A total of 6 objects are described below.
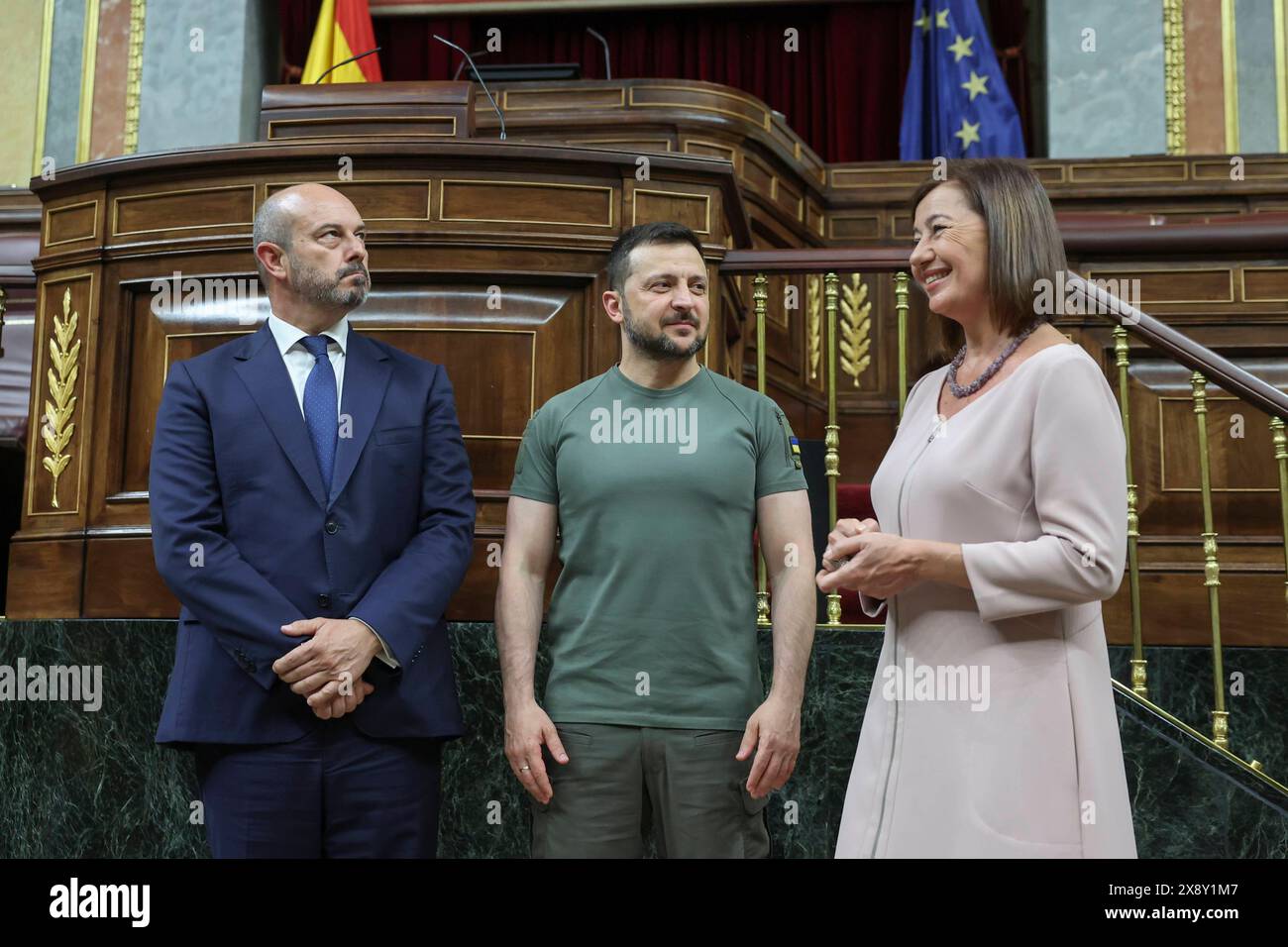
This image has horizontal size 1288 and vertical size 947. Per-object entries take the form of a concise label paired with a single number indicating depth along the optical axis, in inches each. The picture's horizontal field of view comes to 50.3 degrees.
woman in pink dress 65.0
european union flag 284.8
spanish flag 295.4
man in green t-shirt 78.9
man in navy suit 81.0
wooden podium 124.0
